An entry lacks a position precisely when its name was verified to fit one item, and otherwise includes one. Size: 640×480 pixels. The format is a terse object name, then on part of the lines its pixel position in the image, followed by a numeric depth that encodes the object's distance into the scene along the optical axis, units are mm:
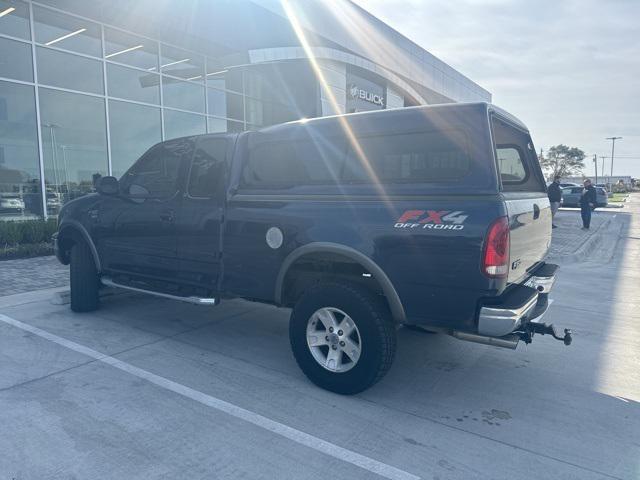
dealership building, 11812
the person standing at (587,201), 15883
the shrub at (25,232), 9844
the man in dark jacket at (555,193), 13276
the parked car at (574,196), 29625
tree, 90562
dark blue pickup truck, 3059
